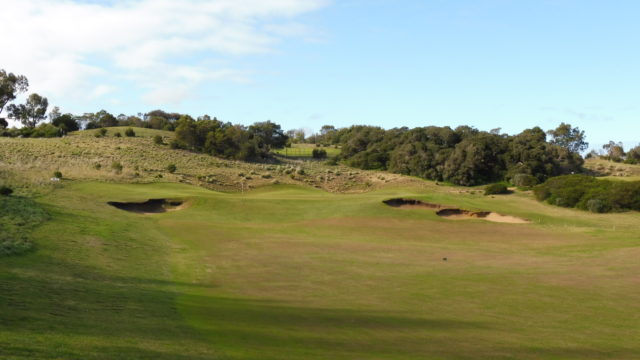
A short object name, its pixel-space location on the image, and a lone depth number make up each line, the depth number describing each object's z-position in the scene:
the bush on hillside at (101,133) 102.81
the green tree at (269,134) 122.57
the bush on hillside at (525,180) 77.62
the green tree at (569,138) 141.25
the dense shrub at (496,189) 63.10
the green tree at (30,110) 127.12
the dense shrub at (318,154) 123.19
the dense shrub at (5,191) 36.28
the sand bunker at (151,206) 47.44
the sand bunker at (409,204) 50.46
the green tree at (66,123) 111.81
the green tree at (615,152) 131.31
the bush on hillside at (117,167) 68.12
